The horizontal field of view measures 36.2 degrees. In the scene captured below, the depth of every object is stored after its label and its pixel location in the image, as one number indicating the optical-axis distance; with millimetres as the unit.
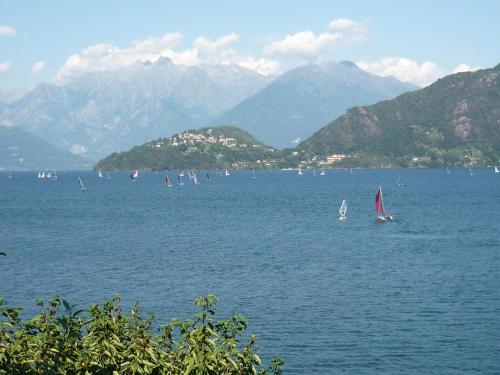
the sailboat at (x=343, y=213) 186900
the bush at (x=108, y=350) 23328
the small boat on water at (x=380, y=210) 180250
